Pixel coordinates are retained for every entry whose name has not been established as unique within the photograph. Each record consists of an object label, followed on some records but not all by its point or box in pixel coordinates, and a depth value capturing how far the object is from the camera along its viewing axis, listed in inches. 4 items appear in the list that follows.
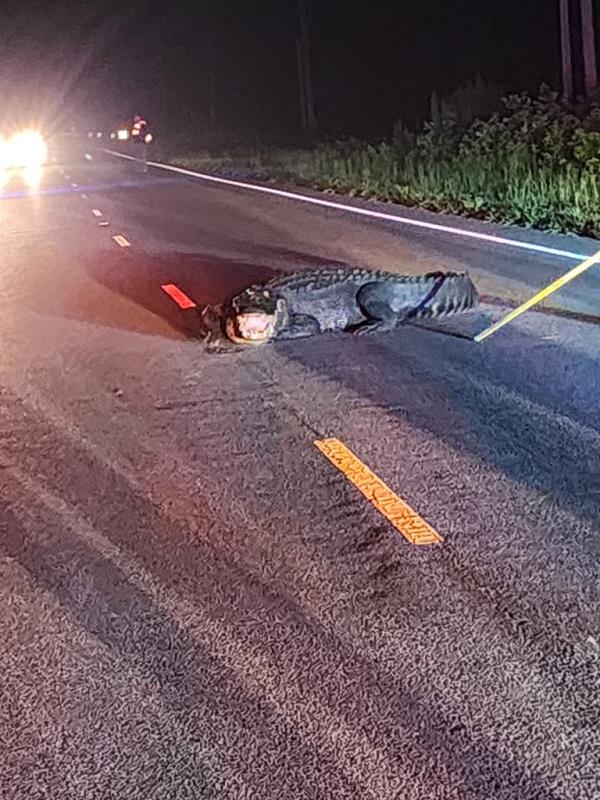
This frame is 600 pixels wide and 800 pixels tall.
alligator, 380.5
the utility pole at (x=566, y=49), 838.3
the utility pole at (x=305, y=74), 1656.0
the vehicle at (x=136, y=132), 2075.5
